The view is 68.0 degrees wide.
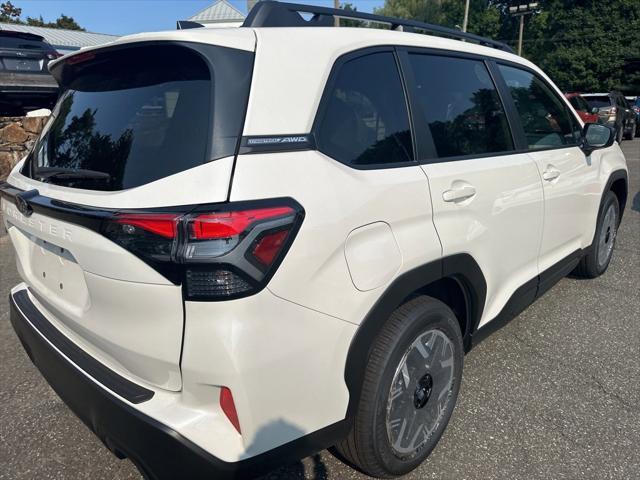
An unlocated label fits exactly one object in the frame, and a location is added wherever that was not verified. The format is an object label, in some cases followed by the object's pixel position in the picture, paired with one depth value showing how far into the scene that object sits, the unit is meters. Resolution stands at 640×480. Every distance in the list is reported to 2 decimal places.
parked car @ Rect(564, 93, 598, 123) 13.39
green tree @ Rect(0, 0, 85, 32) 45.17
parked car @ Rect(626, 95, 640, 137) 18.87
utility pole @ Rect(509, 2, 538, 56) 31.09
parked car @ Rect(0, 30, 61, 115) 7.82
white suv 1.40
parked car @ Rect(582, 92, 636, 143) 15.05
